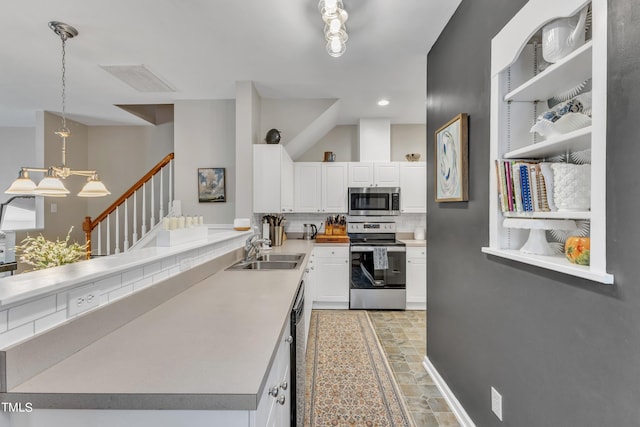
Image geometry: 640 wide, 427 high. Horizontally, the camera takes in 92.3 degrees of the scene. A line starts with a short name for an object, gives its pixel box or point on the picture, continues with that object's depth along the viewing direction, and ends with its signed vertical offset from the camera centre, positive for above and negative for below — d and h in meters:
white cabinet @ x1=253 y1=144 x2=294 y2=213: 3.36 +0.36
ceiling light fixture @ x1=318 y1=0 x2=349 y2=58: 1.77 +1.15
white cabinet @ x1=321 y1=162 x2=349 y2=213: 4.30 +0.33
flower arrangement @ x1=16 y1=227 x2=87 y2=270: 1.94 -0.29
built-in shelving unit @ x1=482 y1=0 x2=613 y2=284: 0.93 +0.43
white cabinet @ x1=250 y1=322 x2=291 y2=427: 0.85 -0.61
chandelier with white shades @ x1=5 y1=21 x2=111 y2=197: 2.27 +0.24
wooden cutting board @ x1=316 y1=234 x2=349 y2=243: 4.06 -0.38
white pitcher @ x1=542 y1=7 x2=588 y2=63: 1.08 +0.64
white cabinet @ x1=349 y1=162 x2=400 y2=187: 4.28 +0.50
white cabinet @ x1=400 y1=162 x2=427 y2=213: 4.27 +0.34
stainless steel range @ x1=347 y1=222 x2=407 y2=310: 3.88 -0.84
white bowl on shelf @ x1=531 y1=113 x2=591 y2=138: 1.10 +0.32
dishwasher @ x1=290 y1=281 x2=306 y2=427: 1.47 -0.77
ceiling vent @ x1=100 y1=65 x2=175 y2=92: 2.92 +1.35
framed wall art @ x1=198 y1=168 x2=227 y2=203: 3.83 +0.32
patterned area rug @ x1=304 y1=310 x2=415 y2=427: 1.91 -1.27
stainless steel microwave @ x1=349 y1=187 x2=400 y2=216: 4.23 +0.13
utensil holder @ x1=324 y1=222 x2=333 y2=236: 4.33 -0.27
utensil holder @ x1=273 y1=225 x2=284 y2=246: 3.84 -0.32
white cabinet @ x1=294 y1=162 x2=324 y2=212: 4.30 +0.33
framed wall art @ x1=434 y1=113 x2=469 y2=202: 1.81 +0.32
